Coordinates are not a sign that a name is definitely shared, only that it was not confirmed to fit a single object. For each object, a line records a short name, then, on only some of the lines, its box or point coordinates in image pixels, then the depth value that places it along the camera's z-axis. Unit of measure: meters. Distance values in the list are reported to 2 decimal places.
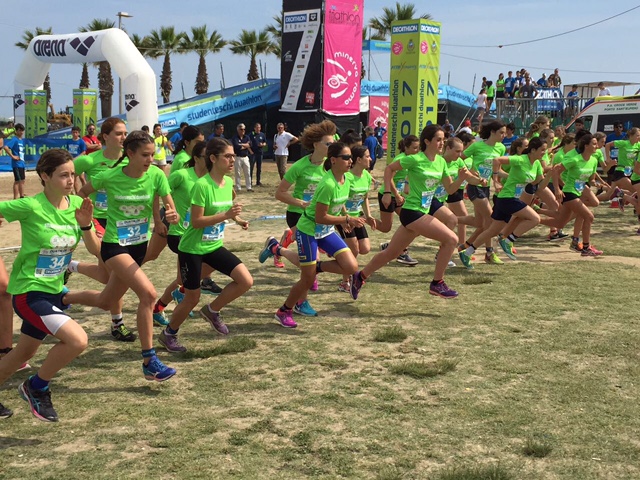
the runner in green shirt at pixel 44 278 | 4.63
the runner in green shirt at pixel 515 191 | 9.96
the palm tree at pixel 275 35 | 44.88
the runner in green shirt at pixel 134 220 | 5.40
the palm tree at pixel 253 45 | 45.19
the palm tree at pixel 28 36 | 43.56
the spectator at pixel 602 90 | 25.19
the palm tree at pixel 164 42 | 43.66
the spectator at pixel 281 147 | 21.94
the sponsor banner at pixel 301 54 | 26.66
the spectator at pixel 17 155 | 17.52
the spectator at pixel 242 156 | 21.06
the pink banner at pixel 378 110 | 32.31
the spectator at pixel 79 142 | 19.06
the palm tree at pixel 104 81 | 43.42
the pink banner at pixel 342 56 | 26.59
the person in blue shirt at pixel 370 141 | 21.30
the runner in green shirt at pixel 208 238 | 6.05
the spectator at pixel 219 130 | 17.81
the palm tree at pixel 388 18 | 45.16
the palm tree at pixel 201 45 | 44.34
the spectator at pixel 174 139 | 21.62
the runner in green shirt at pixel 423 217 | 7.91
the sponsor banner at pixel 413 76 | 23.98
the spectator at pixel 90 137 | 18.28
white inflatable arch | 23.83
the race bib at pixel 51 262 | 4.71
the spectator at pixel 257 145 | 22.52
